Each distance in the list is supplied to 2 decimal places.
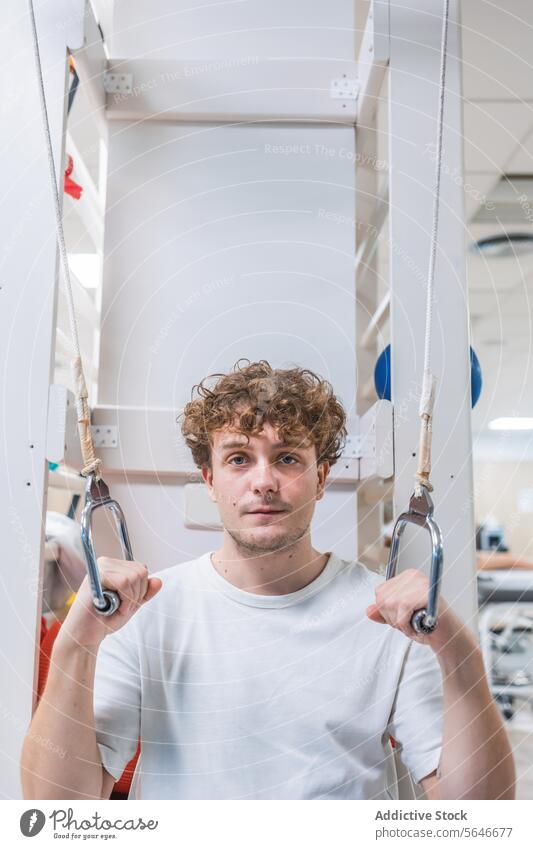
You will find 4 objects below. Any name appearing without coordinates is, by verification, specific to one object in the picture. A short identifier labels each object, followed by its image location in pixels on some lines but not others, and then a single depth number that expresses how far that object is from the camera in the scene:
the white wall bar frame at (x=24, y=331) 0.74
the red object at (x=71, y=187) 0.90
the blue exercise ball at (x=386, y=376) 0.84
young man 0.66
